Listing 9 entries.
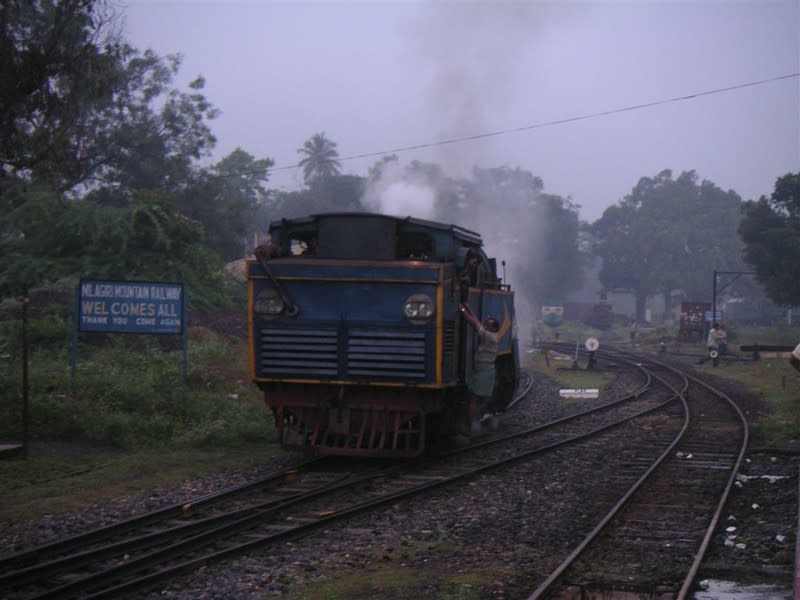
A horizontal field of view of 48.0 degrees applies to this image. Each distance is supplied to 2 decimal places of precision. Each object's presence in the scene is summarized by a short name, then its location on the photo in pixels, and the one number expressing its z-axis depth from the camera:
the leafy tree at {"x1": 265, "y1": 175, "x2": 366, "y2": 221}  53.66
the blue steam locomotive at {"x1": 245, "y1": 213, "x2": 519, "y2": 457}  9.98
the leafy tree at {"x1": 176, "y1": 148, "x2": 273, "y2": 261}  37.16
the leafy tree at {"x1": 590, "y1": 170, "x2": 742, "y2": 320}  77.31
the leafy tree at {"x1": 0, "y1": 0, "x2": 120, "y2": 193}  11.44
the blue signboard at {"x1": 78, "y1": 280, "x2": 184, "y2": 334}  13.46
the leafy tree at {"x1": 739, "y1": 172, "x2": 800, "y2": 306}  42.66
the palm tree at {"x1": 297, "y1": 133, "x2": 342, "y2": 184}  71.56
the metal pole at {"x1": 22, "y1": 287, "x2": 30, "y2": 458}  10.69
